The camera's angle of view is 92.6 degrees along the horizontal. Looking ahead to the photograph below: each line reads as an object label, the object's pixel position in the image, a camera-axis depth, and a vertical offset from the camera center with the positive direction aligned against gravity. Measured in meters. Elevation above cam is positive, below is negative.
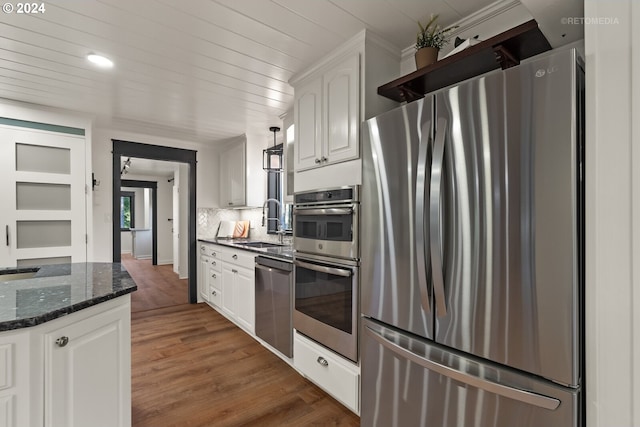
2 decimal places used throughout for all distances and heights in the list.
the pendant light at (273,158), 3.69 +0.66
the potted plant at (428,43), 1.62 +0.90
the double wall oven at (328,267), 1.77 -0.35
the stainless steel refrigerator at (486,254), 0.92 -0.15
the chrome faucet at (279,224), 3.56 -0.16
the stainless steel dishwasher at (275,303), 2.41 -0.77
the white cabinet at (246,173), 3.89 +0.51
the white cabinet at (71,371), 0.93 -0.56
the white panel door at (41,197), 2.80 +0.15
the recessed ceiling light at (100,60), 2.06 +1.05
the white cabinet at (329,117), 1.84 +0.63
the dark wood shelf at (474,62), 1.26 +0.71
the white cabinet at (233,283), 2.97 -0.79
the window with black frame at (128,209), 10.17 +0.10
